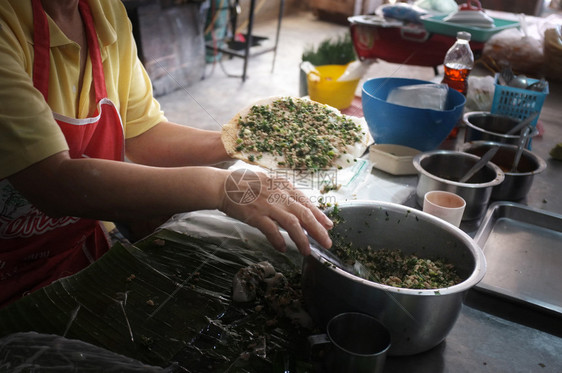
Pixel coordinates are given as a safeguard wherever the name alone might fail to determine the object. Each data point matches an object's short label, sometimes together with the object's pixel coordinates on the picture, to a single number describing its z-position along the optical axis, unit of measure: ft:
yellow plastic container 4.97
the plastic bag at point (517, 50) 10.30
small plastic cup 4.64
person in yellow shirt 3.33
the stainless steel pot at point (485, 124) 6.71
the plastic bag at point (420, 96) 6.15
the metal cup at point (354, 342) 2.84
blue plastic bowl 5.93
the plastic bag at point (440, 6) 13.35
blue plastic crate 6.97
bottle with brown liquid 7.25
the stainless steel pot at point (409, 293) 3.10
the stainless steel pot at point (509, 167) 5.75
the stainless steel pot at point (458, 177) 5.08
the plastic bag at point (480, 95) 7.96
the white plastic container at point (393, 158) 6.09
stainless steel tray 4.39
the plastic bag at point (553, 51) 9.83
